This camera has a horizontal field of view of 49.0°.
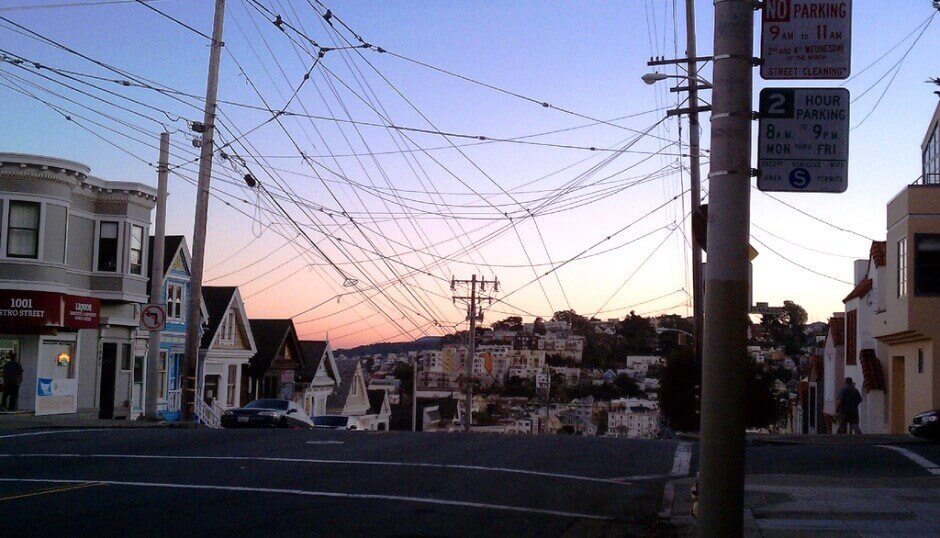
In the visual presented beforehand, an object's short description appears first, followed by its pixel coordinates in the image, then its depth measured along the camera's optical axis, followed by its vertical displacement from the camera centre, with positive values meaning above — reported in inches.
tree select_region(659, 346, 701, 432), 1492.4 -19.5
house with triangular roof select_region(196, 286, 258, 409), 1876.2 +22.9
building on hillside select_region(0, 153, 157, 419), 1269.7 +97.4
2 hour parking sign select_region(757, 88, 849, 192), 265.4 +61.6
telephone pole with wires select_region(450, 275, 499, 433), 1653.5 +88.9
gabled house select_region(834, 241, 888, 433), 1423.5 +52.8
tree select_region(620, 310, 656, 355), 1738.7 +64.4
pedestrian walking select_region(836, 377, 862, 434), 1215.6 -27.5
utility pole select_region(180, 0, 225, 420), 1097.4 +160.3
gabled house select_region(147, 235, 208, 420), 1708.9 +66.9
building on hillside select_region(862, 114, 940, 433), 1147.3 +102.4
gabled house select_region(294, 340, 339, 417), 2236.7 -25.9
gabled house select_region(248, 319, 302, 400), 2118.6 +5.1
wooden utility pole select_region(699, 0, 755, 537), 244.7 +23.4
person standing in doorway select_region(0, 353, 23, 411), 1211.9 -30.9
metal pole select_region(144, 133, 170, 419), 1128.8 +112.5
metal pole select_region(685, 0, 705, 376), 865.5 +203.5
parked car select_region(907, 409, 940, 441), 985.5 -42.8
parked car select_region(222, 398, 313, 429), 1115.9 -61.1
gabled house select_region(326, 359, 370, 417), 2357.3 -65.2
